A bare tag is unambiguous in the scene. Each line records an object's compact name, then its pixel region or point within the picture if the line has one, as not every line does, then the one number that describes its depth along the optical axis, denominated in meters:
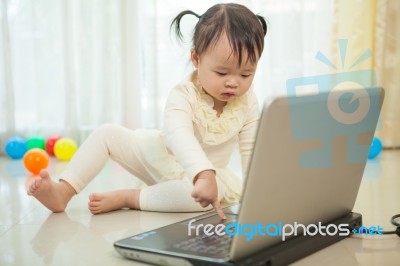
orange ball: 1.79
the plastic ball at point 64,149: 2.12
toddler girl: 1.10
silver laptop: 0.69
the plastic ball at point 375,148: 1.96
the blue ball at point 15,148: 2.17
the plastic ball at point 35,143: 2.23
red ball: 2.22
